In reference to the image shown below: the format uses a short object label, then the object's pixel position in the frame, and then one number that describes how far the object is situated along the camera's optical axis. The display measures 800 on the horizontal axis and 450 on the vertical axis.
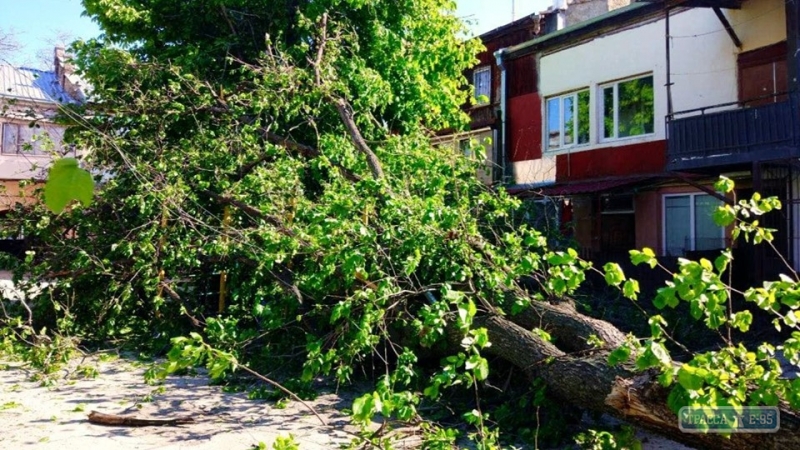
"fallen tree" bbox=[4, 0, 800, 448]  4.48
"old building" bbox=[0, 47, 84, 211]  24.83
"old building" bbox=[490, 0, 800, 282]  10.81
